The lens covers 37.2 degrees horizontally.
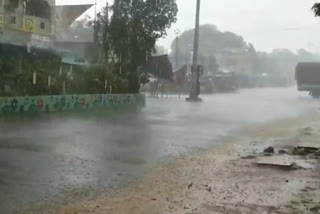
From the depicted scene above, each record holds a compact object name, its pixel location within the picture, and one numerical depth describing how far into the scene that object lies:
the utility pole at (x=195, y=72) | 32.12
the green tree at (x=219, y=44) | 96.19
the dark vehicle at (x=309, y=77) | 40.34
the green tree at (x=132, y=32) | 24.97
